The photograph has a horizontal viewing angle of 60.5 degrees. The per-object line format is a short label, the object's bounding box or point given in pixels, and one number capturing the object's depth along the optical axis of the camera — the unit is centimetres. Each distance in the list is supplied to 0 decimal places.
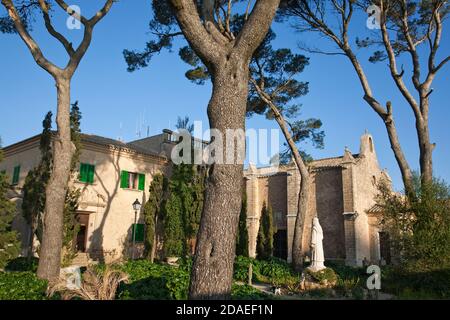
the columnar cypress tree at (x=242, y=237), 2050
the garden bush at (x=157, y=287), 766
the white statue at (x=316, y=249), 1256
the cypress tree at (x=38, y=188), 1527
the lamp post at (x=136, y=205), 1612
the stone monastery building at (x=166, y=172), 1900
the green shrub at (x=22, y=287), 671
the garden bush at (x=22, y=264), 1344
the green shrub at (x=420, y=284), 1026
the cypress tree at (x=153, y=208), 1920
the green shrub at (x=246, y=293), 758
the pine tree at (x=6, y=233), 1119
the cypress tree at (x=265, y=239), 2150
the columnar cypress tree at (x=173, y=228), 1930
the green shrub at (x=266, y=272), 1411
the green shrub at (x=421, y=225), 1066
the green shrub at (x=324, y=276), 1200
